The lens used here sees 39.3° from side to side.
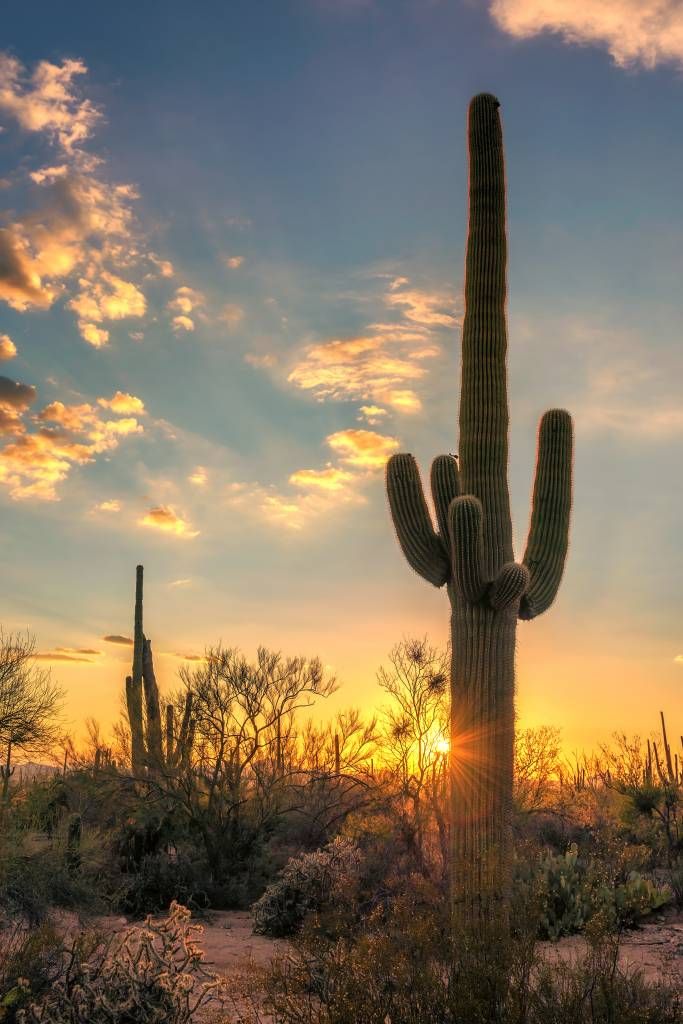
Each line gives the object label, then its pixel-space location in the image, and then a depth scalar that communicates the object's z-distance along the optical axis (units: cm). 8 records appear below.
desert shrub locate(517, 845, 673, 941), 1345
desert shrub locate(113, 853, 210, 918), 1702
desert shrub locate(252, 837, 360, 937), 1459
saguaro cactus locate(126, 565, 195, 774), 2094
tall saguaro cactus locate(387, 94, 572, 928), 1088
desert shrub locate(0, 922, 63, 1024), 861
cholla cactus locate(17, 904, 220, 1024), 725
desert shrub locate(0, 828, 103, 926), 1430
